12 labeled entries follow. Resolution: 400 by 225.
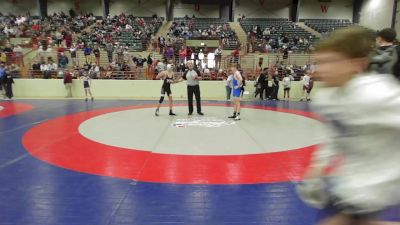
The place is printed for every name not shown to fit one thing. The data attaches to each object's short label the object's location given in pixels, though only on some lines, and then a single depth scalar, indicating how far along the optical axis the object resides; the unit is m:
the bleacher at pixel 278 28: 24.64
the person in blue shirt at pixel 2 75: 15.64
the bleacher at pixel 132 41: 22.00
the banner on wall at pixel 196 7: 32.88
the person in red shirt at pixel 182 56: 19.37
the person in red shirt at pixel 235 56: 19.70
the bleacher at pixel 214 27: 23.26
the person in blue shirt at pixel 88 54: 19.31
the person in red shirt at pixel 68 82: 16.33
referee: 10.74
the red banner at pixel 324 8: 32.47
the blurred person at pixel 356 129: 1.40
